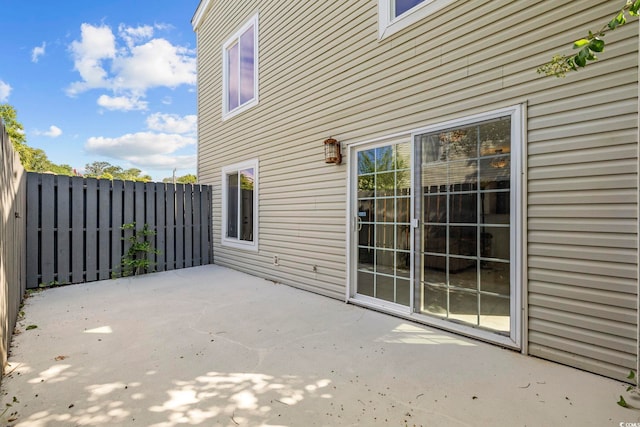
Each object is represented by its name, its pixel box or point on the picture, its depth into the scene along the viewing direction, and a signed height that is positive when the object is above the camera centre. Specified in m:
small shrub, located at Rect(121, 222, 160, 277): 5.52 -0.76
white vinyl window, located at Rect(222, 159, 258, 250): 5.56 +0.17
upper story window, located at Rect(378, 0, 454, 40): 3.00 +2.19
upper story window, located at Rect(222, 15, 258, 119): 5.61 +2.98
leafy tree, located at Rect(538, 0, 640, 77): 1.39 +0.84
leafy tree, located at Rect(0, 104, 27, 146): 17.84 +5.93
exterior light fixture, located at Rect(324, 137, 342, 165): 3.91 +0.84
